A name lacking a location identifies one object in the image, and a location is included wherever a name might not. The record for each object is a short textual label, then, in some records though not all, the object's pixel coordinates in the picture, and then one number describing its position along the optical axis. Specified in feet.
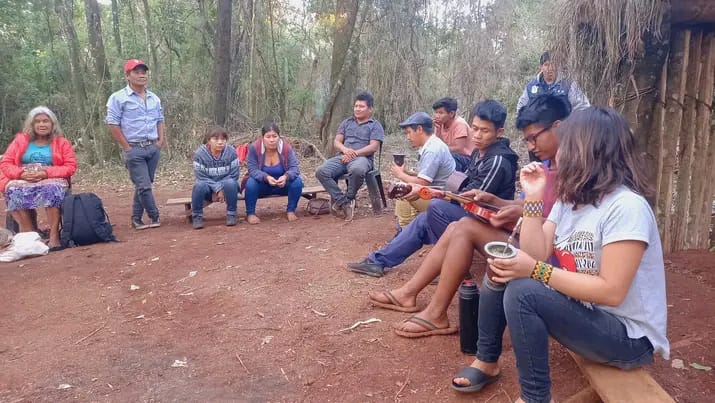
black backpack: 17.89
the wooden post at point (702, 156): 12.90
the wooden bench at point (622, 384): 6.44
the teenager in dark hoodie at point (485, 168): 10.51
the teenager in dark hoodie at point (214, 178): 19.76
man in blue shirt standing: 19.45
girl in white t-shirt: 6.43
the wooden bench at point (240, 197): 20.90
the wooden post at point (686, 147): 12.88
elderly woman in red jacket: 17.72
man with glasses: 9.11
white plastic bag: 16.69
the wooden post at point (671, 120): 12.73
